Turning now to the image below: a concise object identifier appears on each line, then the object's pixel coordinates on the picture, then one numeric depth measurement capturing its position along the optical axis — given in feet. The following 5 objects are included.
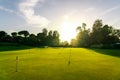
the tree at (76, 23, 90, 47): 198.35
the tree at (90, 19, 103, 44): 191.53
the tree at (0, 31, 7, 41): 204.26
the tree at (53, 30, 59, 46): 219.16
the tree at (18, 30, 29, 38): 222.21
